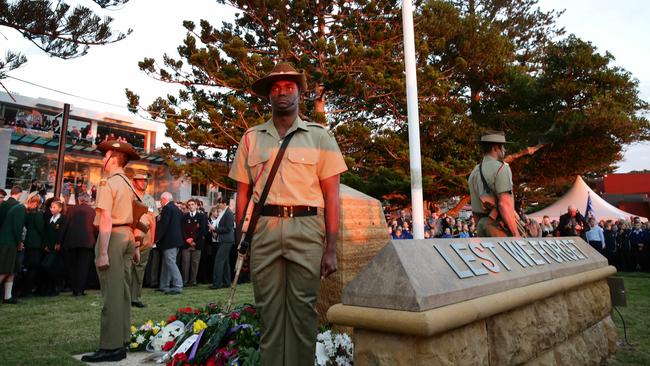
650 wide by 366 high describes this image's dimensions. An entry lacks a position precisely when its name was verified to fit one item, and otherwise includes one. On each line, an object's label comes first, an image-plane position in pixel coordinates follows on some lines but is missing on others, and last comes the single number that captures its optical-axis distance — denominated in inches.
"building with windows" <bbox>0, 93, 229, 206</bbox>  1113.4
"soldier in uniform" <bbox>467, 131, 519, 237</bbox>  154.8
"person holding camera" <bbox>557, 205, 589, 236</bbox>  493.0
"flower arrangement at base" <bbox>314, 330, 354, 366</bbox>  120.5
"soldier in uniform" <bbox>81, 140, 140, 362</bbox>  142.6
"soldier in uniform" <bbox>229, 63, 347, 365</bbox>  92.7
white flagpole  288.0
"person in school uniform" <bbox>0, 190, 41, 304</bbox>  258.1
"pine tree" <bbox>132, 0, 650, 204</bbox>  603.5
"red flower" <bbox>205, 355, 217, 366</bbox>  125.9
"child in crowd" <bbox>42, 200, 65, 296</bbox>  308.2
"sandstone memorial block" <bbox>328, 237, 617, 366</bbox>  73.5
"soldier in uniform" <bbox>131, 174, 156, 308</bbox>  244.3
